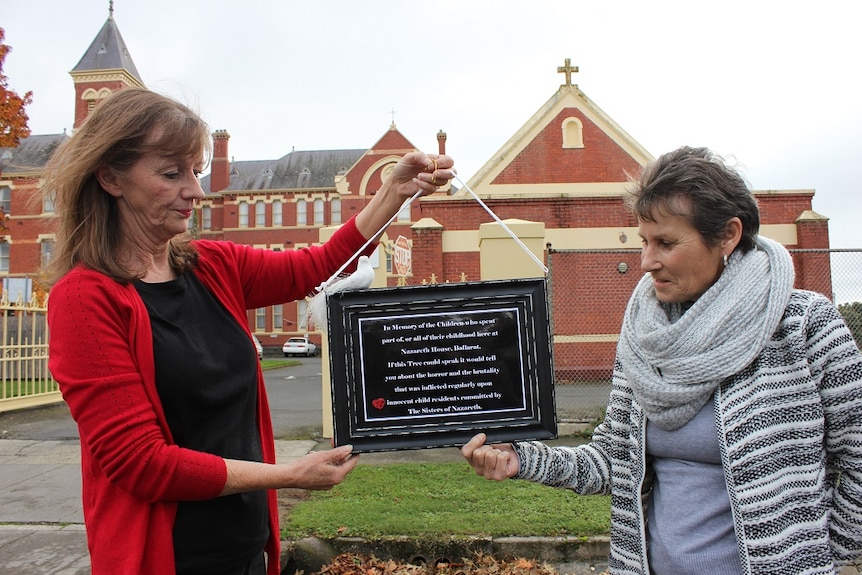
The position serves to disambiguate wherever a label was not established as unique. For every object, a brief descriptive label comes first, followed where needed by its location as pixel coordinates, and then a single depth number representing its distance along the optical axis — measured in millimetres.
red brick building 13305
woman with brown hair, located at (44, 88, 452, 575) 1547
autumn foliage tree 19344
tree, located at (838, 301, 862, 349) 8562
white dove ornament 1920
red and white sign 8297
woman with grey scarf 1655
